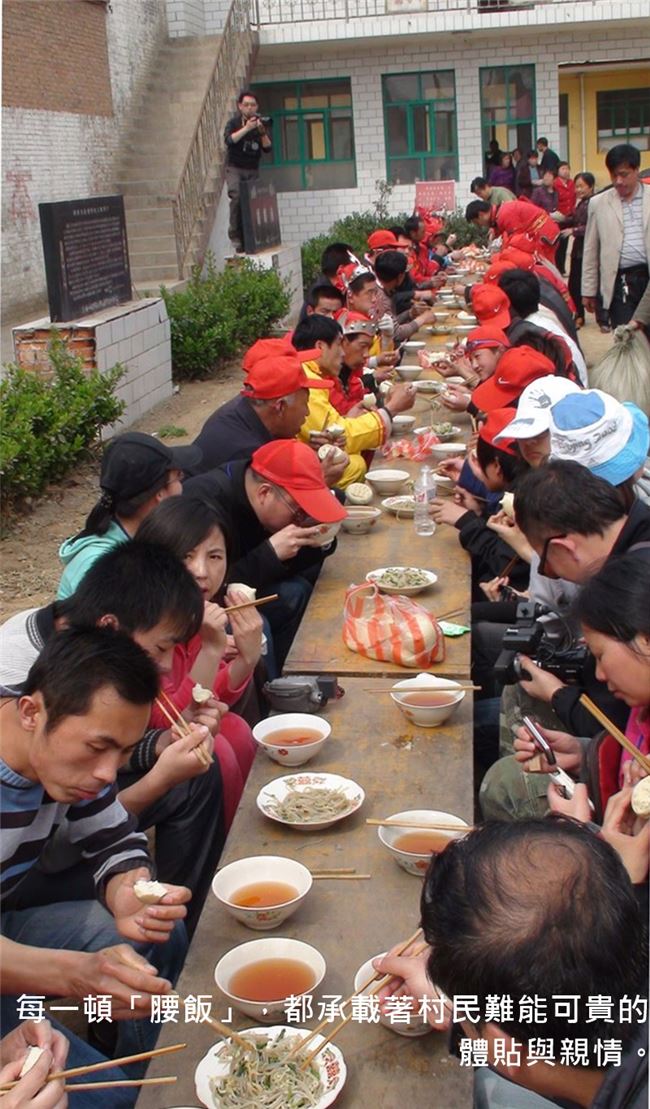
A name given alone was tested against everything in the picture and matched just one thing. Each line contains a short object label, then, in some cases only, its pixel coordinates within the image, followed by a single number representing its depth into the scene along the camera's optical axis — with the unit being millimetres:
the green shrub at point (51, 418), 7125
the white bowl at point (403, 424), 6469
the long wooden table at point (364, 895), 1886
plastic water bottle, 4723
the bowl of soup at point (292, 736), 2846
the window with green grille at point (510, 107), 21172
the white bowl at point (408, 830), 2373
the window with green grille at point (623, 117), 24969
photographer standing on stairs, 14953
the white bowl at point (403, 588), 3943
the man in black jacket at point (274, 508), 3975
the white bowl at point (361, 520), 4719
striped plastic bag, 3389
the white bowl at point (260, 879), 2223
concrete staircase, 15999
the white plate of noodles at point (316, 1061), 1839
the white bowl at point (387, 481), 5238
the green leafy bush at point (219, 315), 11781
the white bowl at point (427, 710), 3029
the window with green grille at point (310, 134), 21312
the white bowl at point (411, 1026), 1933
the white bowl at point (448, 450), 5727
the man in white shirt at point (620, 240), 8156
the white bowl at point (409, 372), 7758
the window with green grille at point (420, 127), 21156
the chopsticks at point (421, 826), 2416
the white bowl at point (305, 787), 2582
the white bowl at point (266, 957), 2006
